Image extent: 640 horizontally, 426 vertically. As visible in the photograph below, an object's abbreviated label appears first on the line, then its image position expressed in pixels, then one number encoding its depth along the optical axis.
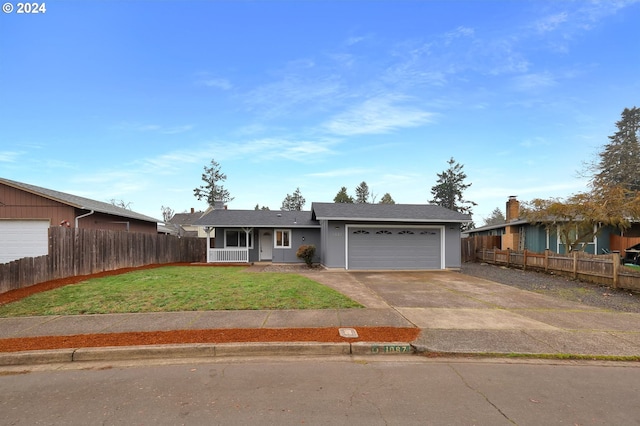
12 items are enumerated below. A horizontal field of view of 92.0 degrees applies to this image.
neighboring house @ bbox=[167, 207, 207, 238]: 42.15
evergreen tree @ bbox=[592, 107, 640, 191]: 36.97
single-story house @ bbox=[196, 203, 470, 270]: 16.45
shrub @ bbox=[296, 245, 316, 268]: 17.67
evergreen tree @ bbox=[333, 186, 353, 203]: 45.00
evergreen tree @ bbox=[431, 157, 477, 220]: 53.72
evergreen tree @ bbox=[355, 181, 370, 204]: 57.46
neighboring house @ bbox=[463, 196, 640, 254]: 17.44
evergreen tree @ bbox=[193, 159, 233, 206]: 53.19
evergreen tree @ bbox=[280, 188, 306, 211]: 72.62
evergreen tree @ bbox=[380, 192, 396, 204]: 49.01
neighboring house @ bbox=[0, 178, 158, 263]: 14.64
